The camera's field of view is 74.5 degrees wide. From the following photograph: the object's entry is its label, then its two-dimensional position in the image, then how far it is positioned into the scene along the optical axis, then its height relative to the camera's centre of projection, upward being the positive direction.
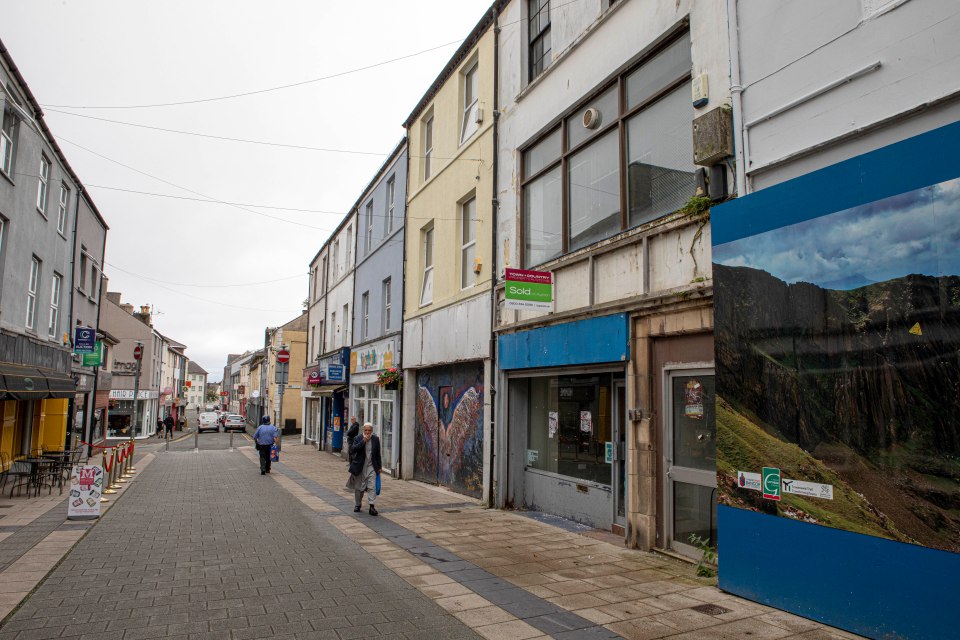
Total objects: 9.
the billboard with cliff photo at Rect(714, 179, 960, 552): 4.39 +0.26
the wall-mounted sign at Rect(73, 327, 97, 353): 20.12 +1.66
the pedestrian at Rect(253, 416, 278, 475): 17.92 -1.33
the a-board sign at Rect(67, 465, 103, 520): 10.16 -1.69
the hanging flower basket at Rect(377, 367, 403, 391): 16.80 +0.44
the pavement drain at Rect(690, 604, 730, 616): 5.52 -1.86
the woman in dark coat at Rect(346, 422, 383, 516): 10.94 -1.19
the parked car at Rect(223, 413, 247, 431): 50.14 -2.32
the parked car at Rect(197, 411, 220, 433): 53.88 -2.48
